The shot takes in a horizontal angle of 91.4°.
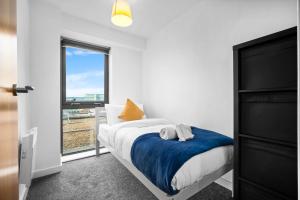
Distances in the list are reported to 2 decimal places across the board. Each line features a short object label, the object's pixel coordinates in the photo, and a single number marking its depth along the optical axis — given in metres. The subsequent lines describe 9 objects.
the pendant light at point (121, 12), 1.67
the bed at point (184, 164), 1.19
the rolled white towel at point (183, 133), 1.62
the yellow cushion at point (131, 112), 2.84
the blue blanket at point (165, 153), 1.17
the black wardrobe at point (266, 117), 1.08
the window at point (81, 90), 2.94
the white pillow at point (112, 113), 2.79
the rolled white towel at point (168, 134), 1.65
